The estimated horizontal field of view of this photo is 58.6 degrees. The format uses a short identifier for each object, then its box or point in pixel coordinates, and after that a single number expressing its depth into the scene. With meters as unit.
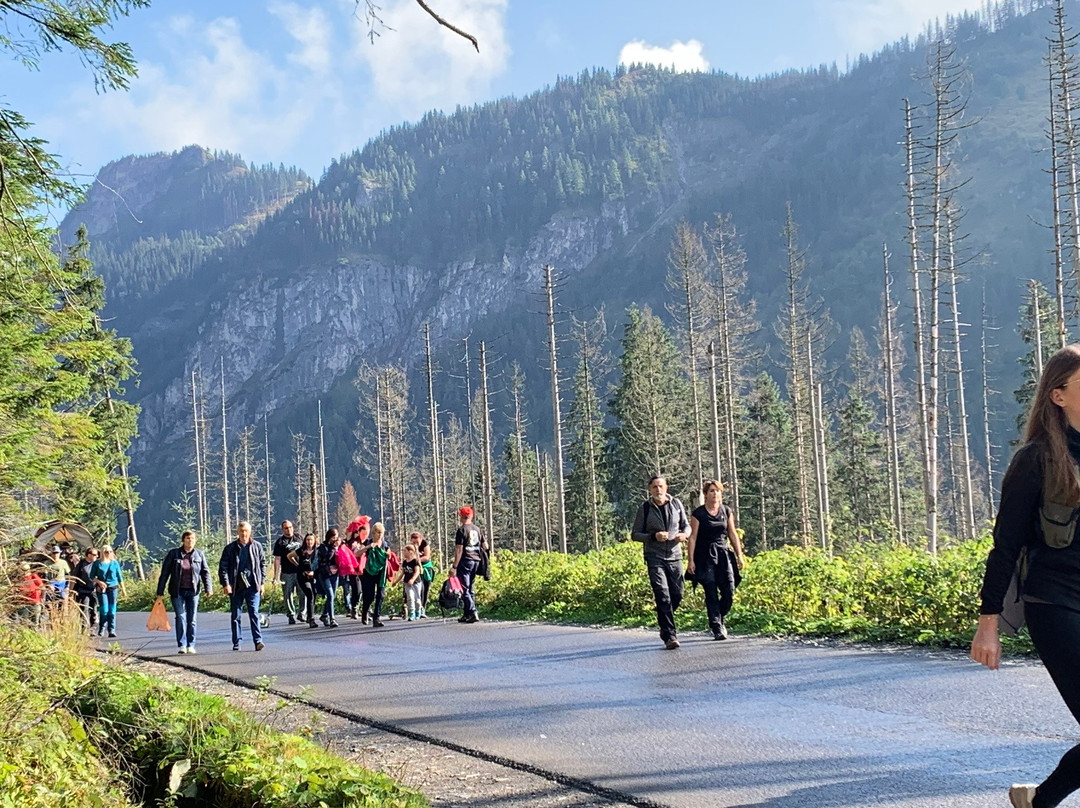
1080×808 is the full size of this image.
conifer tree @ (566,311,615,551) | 51.25
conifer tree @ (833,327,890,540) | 57.91
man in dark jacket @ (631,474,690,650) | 11.70
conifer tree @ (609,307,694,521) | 50.72
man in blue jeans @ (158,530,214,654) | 15.30
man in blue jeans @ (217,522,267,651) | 15.18
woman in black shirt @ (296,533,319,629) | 20.00
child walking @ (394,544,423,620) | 19.19
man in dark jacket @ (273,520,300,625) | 19.81
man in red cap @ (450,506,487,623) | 17.58
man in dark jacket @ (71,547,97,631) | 19.70
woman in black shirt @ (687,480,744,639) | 12.28
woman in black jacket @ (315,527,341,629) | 19.28
